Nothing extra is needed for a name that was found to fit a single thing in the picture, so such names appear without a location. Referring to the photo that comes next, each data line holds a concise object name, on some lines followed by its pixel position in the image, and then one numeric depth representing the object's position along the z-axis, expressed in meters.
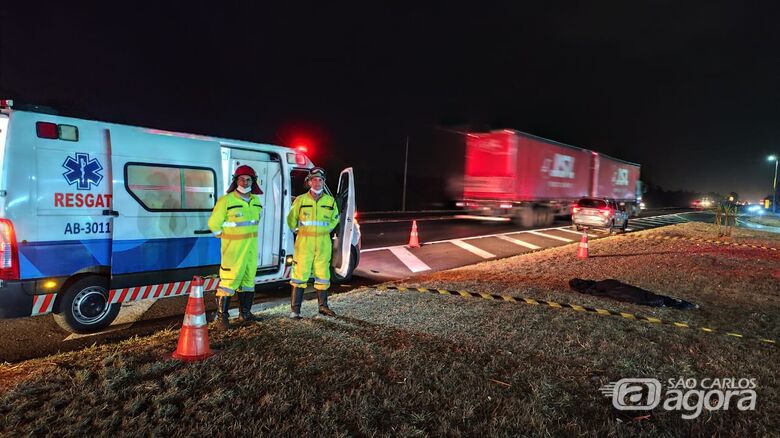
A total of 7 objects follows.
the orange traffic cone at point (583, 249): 11.14
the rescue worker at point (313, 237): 5.33
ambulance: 4.53
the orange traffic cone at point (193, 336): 3.91
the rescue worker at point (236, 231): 4.86
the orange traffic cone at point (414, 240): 13.14
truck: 20.19
